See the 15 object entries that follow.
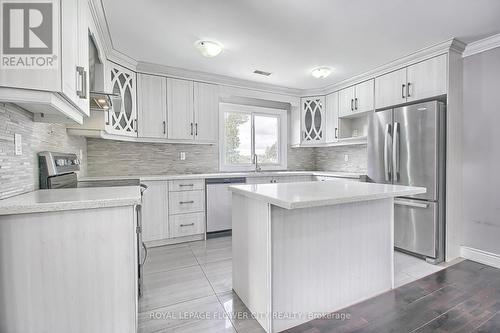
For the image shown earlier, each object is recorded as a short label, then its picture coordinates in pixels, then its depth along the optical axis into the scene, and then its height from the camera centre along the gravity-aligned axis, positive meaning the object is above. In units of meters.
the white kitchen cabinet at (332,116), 4.04 +0.81
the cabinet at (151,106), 3.21 +0.80
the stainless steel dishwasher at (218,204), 3.41 -0.59
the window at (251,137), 4.12 +0.48
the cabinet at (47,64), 1.02 +0.46
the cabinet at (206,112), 3.57 +0.79
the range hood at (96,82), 1.92 +0.78
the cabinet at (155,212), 3.04 -0.62
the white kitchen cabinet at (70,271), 1.11 -0.53
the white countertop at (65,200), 1.09 -0.18
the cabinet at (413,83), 2.64 +0.98
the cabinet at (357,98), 3.44 +1.00
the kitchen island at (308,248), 1.53 -0.61
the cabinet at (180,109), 3.39 +0.79
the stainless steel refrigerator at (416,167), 2.60 -0.05
